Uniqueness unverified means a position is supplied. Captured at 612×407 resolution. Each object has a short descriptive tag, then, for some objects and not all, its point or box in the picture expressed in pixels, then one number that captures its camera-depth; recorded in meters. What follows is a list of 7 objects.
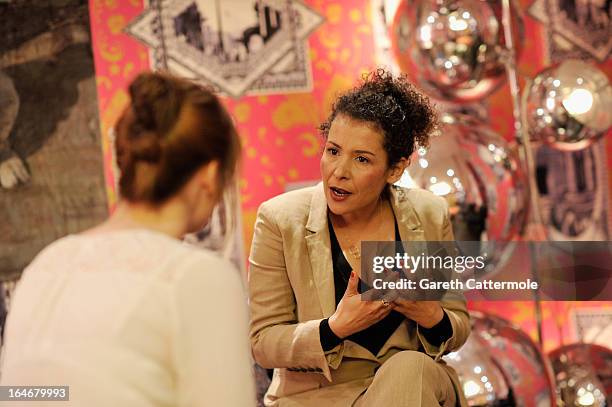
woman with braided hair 2.43
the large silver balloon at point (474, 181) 5.80
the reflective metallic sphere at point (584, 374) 5.82
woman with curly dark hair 4.32
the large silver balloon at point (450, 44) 5.91
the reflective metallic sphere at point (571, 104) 6.08
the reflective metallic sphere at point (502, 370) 5.59
